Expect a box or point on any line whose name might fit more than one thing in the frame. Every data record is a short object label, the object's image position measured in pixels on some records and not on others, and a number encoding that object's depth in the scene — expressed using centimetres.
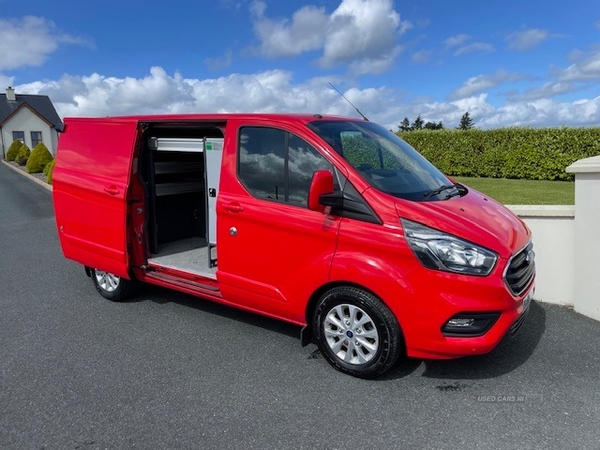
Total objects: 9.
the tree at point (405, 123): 6432
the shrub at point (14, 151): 4234
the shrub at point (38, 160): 2718
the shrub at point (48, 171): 1872
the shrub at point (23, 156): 3759
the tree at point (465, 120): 7275
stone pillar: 446
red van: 318
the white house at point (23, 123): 5000
